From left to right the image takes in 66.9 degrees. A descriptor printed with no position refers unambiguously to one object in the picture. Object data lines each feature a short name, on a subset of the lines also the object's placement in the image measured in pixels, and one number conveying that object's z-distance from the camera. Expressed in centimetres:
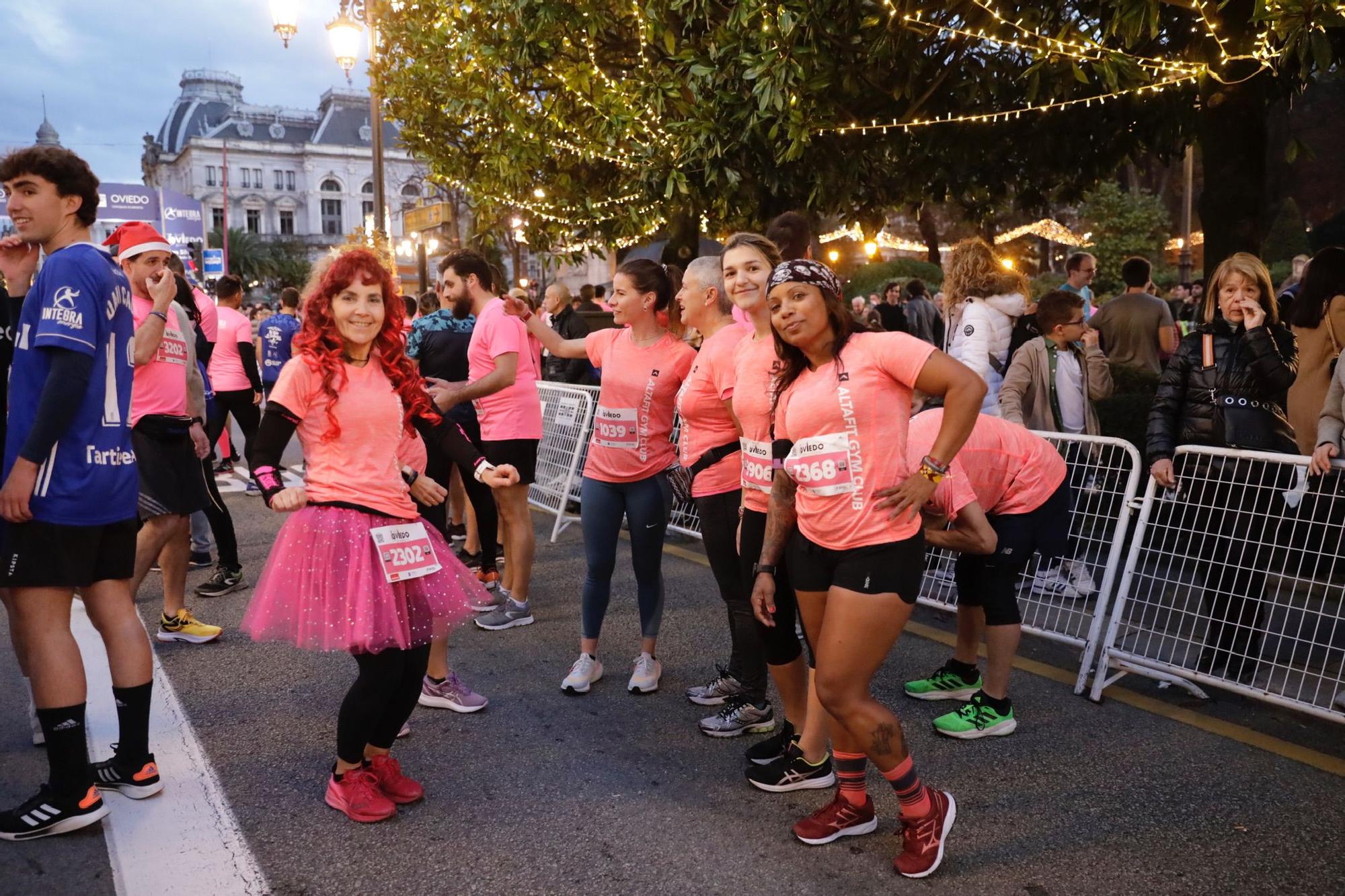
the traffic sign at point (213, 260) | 4234
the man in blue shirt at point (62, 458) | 331
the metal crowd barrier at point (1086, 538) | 477
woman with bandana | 303
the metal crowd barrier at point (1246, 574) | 427
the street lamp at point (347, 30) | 1318
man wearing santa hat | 504
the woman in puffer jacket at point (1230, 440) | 445
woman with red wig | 337
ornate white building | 9944
